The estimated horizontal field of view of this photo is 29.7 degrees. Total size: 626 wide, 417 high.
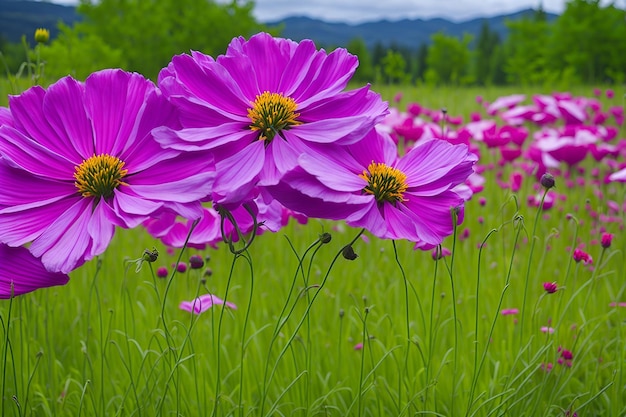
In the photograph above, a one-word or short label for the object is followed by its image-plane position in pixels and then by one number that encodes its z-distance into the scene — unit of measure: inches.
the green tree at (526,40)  737.7
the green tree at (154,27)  609.9
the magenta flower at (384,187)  15.7
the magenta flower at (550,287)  21.4
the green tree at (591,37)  560.9
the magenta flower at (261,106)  15.8
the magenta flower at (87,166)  15.5
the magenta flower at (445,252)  24.6
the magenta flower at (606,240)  23.3
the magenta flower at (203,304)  20.9
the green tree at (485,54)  1495.8
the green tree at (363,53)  1232.3
